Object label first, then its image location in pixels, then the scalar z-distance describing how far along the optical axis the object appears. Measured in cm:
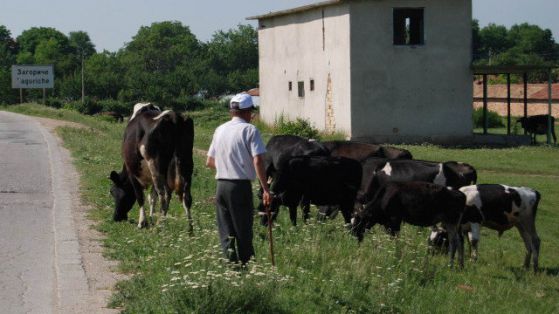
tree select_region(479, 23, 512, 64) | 17300
